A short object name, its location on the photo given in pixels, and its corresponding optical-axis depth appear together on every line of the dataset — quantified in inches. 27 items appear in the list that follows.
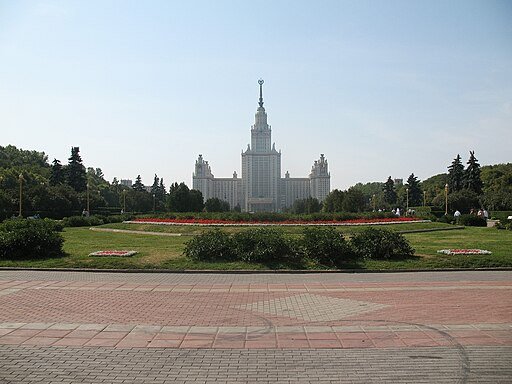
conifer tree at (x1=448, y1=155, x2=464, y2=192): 2891.2
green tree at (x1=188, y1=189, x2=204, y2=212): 2763.3
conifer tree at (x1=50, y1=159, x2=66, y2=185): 2844.2
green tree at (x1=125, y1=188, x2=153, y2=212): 3321.9
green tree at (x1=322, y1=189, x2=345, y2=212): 2708.7
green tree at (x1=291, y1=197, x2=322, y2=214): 3550.2
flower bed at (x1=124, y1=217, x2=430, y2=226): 1220.0
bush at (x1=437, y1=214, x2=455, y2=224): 1548.7
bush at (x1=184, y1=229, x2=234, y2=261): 602.2
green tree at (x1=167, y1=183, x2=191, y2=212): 2704.2
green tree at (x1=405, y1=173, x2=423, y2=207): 3410.4
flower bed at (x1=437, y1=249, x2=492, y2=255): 633.6
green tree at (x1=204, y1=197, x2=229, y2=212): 3257.9
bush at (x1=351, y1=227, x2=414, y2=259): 612.4
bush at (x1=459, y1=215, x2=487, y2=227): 1441.9
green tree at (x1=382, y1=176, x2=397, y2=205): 3950.1
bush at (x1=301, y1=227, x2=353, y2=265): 586.6
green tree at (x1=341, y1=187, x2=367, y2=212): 2554.1
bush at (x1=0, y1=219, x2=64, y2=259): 615.8
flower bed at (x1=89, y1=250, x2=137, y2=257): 635.5
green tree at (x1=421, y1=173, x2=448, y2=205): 3469.5
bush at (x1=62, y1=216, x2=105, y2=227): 1444.4
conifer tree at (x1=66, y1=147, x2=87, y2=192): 2871.6
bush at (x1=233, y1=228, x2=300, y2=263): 586.9
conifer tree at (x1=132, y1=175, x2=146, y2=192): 4020.2
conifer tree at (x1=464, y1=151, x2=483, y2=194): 2770.7
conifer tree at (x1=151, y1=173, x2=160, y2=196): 4164.6
